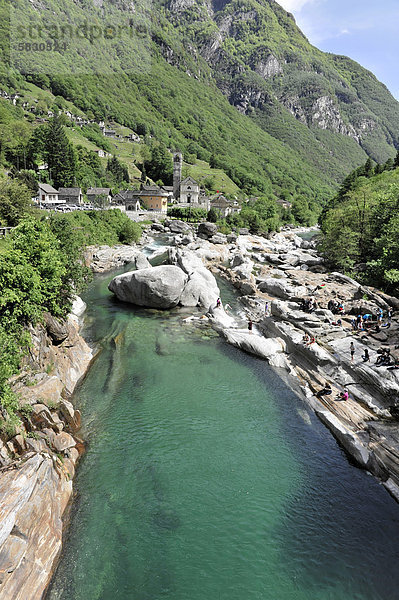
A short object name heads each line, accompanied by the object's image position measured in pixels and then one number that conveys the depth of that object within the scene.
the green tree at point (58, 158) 99.31
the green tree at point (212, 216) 122.56
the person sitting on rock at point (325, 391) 23.38
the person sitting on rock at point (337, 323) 33.28
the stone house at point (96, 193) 96.25
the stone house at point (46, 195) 79.81
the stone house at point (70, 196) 89.06
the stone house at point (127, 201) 107.12
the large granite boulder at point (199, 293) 41.22
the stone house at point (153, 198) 120.75
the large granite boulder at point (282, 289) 43.19
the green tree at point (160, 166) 166.75
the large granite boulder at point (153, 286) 38.81
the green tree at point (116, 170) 137.80
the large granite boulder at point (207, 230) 101.69
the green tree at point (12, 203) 41.41
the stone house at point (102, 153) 149.00
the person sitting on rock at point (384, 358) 24.23
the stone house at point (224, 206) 134.52
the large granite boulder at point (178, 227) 105.76
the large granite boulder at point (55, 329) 23.19
